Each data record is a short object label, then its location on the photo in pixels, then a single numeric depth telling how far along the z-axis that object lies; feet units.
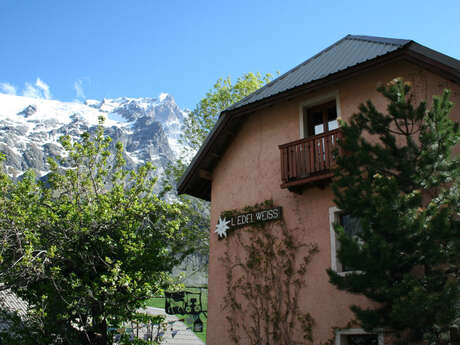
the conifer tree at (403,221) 22.91
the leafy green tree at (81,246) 37.29
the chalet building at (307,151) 33.42
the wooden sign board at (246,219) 39.52
